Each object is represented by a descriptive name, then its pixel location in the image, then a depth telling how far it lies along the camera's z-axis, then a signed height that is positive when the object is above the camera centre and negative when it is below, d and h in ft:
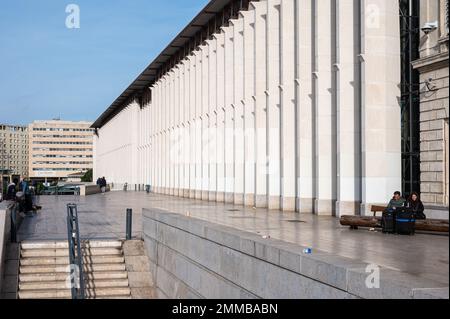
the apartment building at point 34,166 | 652.48 +14.13
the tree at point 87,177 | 603.84 +3.26
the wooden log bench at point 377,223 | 46.68 -3.09
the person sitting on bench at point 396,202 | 51.75 -1.53
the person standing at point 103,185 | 221.89 -1.50
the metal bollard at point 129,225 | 61.57 -4.18
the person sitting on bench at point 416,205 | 52.42 -1.81
